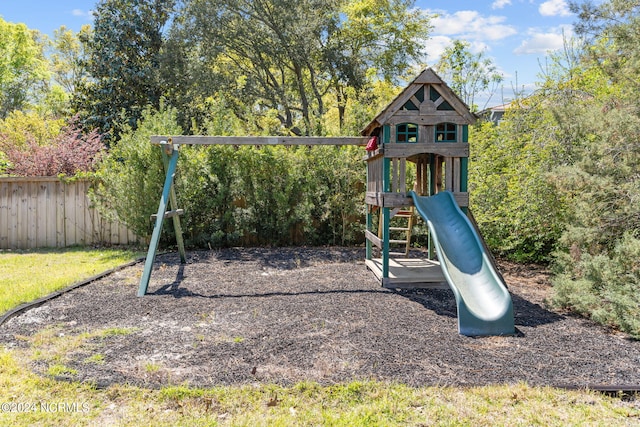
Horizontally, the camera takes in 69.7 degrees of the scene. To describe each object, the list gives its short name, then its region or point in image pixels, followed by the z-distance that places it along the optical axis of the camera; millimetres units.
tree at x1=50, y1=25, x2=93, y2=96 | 28125
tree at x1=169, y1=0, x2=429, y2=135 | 13805
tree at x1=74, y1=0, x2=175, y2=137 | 13914
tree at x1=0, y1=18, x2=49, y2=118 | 23922
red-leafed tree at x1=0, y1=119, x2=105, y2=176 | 9859
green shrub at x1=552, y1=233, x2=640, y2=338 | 3926
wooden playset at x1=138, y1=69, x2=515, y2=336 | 4688
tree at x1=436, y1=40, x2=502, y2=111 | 10898
